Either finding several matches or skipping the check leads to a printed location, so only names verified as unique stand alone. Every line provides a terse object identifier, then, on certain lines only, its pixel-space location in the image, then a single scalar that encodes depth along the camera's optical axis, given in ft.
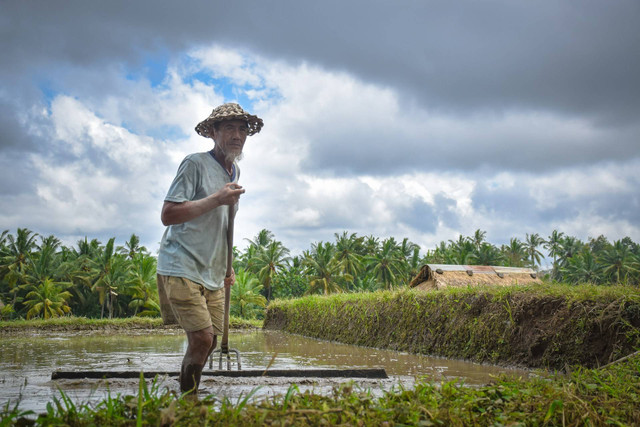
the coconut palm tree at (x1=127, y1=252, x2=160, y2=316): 125.70
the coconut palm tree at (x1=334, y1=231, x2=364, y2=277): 161.68
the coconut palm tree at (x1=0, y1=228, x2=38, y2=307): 131.98
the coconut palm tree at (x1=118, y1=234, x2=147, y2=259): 163.43
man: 10.64
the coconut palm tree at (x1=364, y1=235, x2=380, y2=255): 179.83
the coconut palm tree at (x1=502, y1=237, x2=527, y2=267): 190.64
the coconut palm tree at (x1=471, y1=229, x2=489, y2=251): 205.02
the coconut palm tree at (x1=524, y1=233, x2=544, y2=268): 223.92
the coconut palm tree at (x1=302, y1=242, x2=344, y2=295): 146.00
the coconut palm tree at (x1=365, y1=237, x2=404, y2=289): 157.48
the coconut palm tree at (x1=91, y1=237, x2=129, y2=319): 126.21
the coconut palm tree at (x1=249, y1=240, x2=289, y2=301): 156.04
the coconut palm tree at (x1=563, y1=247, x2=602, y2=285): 160.79
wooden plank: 14.46
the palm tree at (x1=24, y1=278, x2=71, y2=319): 118.01
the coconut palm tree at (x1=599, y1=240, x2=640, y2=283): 159.22
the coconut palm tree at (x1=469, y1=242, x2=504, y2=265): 151.94
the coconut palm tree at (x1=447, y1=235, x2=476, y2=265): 150.09
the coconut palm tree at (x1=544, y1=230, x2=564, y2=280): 225.76
